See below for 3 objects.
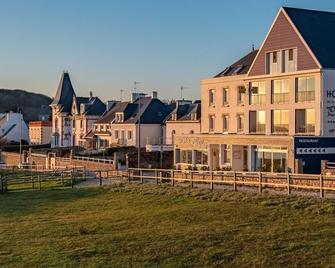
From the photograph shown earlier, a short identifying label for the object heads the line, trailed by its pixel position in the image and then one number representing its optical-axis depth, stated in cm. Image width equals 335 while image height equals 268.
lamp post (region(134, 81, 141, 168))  5367
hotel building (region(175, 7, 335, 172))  4162
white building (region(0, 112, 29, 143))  11300
